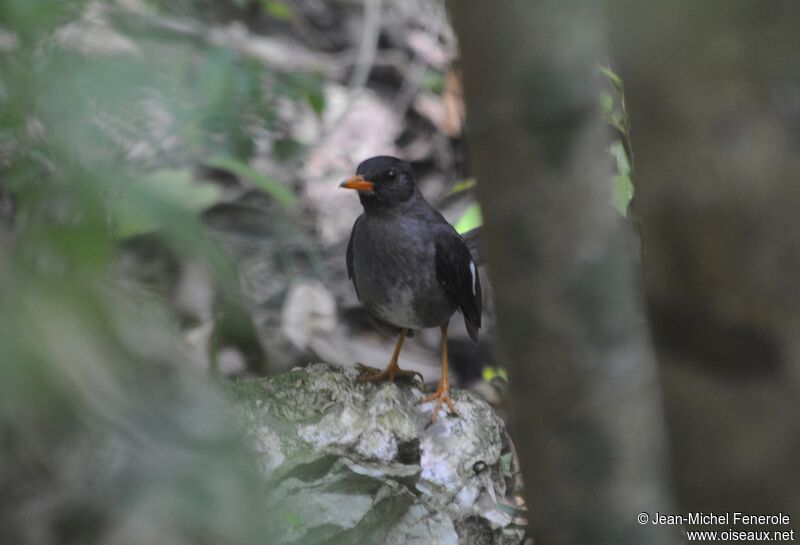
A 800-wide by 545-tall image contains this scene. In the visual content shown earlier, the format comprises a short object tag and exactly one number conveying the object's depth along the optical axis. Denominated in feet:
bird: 28.09
